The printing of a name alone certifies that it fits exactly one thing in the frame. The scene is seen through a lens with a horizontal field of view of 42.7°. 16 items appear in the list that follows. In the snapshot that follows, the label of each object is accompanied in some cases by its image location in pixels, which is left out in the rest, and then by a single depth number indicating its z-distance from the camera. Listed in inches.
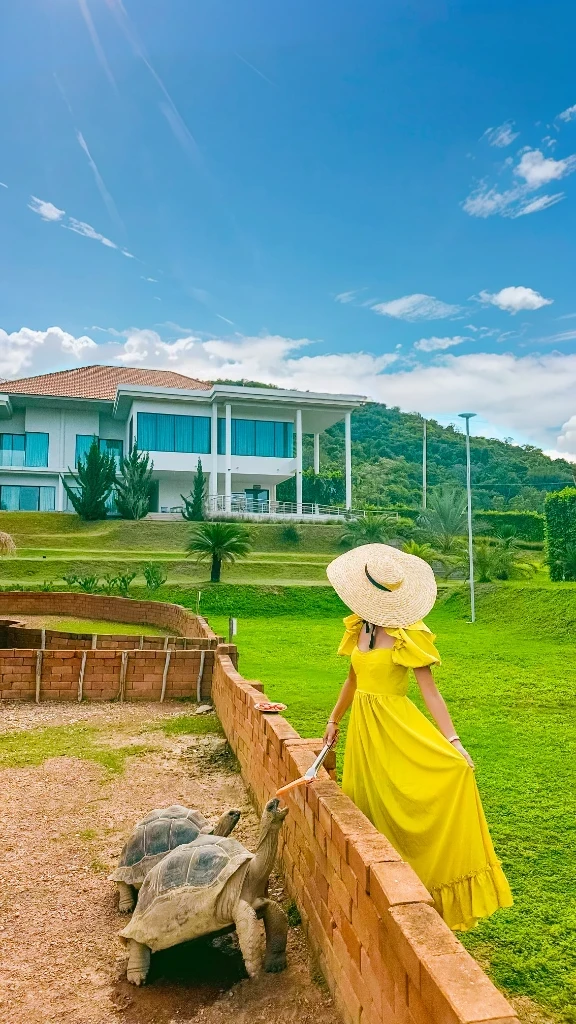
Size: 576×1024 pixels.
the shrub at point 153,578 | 782.5
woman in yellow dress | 114.2
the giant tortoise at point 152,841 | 152.4
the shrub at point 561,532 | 738.2
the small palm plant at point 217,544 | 846.5
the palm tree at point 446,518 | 1332.4
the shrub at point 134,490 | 1294.3
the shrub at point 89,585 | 777.6
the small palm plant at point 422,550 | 905.1
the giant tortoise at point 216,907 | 128.5
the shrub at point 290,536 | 1211.2
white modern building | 1471.5
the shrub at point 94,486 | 1268.5
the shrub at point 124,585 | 768.3
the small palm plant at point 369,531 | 1141.7
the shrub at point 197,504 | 1334.9
